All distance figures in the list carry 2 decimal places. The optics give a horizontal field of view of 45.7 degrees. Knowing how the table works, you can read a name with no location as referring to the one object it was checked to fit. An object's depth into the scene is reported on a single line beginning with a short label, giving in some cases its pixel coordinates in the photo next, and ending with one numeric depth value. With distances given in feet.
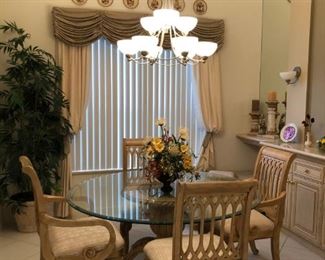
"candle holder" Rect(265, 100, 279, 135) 15.58
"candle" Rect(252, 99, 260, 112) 16.83
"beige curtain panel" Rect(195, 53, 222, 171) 16.07
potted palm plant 12.96
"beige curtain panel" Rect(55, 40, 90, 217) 14.33
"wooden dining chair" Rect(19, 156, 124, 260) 7.97
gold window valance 14.01
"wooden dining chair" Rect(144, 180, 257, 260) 6.71
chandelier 9.66
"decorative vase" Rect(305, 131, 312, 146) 12.99
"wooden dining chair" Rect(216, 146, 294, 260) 9.64
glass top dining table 8.00
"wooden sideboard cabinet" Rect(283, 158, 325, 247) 11.45
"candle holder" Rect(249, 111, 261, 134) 16.70
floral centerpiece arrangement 9.09
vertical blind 15.12
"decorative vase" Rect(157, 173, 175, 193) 9.31
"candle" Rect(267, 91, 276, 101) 15.47
